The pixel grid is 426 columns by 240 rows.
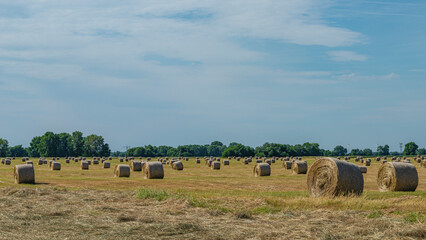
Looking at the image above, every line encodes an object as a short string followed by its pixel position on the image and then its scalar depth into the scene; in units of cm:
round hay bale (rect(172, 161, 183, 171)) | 5485
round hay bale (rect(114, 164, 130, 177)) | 3928
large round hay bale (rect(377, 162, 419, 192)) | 2616
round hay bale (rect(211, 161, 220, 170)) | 5908
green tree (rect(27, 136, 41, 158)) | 17075
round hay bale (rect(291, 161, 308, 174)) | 4603
